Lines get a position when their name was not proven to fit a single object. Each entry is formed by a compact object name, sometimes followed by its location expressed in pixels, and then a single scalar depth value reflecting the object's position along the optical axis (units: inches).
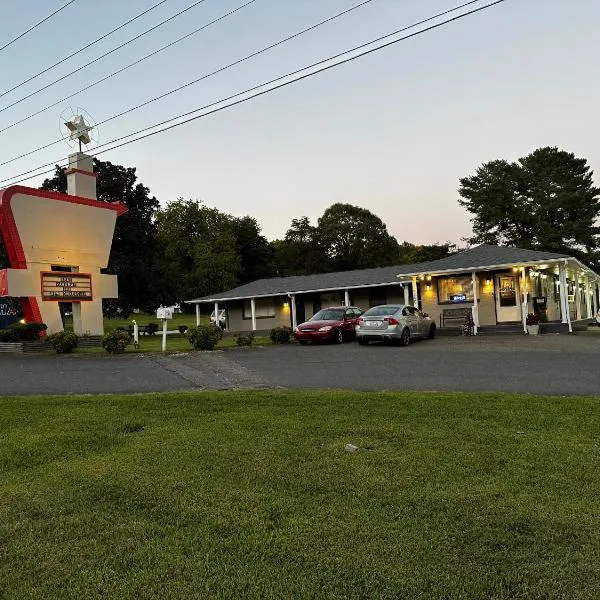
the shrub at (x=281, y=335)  856.9
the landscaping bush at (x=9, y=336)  840.9
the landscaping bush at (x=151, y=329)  1337.4
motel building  930.7
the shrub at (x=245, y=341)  790.5
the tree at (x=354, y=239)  2753.4
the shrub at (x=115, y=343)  689.6
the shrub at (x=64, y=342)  749.9
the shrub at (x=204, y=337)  707.4
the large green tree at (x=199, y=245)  2492.6
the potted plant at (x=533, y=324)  846.5
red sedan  818.8
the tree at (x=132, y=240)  1566.2
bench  992.8
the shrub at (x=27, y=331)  842.2
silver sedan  745.6
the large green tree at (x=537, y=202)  2049.7
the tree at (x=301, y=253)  2768.2
